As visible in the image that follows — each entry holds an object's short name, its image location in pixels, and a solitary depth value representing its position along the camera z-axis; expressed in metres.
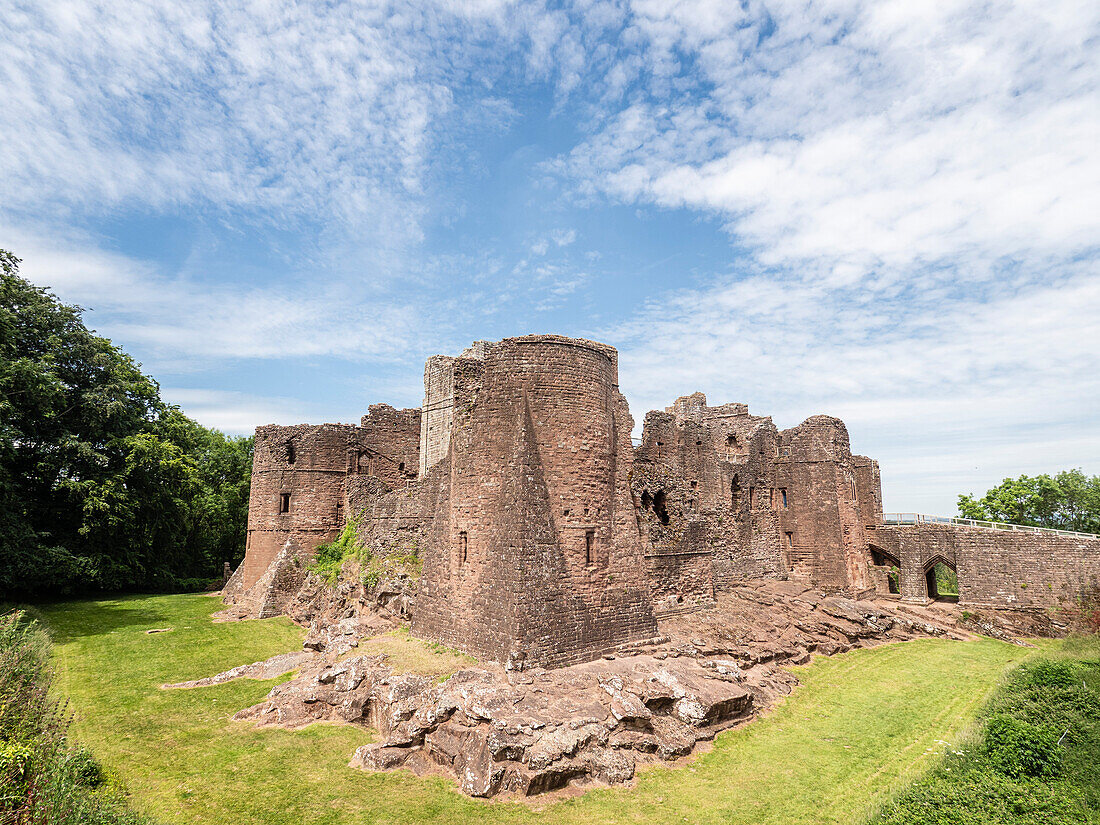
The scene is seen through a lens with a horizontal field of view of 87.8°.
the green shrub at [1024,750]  9.24
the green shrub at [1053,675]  12.39
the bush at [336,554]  22.00
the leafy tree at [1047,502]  39.91
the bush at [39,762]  6.82
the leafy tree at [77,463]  20.56
